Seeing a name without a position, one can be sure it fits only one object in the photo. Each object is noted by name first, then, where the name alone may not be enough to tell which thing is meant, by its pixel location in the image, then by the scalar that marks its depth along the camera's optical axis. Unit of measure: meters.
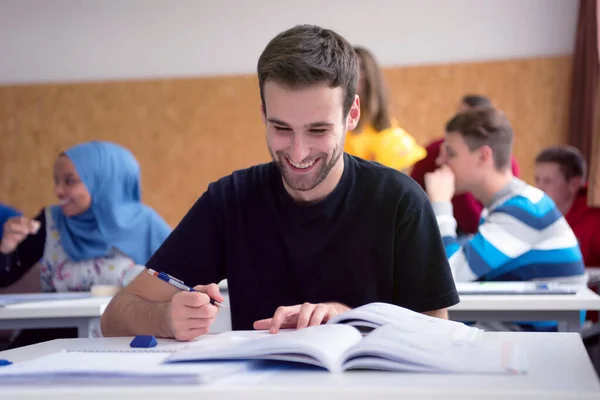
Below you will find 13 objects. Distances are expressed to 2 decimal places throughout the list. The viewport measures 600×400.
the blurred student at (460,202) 3.64
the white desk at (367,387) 0.85
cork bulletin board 6.28
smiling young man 1.59
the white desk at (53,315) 2.33
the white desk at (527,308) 2.12
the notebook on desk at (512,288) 2.29
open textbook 0.99
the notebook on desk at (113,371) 0.94
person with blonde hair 3.62
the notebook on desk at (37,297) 2.58
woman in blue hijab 3.23
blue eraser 1.30
